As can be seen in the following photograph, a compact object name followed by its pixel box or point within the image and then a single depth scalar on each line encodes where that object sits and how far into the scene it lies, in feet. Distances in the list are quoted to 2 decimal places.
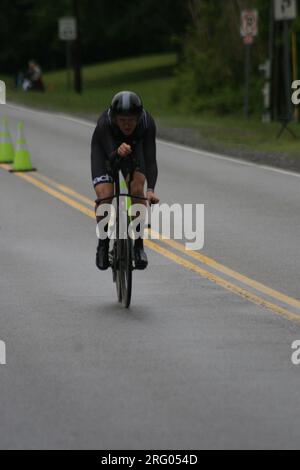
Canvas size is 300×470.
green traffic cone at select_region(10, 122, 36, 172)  82.28
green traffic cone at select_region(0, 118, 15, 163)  89.35
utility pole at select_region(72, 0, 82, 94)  197.77
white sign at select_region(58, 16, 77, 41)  190.92
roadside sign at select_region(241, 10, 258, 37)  122.72
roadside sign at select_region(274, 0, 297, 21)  110.42
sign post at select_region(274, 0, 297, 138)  110.42
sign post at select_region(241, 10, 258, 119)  122.72
